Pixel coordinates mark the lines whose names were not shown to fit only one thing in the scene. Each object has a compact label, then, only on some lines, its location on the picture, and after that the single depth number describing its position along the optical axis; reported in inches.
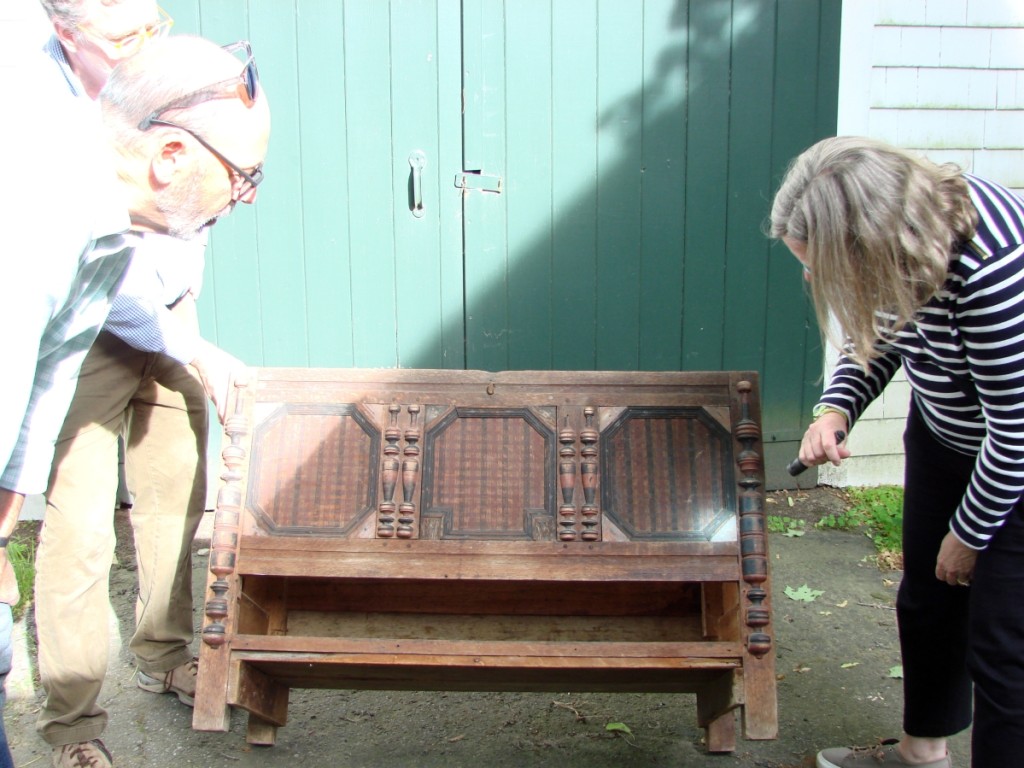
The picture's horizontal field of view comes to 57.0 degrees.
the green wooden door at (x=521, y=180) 164.1
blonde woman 68.4
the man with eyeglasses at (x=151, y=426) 69.2
